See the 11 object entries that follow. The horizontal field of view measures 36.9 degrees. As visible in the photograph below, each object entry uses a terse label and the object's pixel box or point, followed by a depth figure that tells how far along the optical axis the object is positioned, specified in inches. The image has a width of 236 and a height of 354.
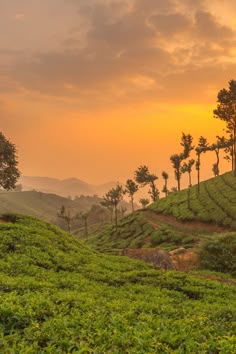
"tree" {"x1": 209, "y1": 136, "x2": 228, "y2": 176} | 4562.0
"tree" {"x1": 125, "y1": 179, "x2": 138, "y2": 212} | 5354.3
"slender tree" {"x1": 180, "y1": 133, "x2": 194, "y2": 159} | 4874.5
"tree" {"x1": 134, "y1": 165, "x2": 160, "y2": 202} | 5516.7
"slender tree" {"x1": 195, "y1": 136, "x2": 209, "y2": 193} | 4355.3
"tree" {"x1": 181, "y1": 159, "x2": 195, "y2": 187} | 5295.3
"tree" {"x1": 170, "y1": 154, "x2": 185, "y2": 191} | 5060.0
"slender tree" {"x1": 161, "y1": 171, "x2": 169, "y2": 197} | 5493.1
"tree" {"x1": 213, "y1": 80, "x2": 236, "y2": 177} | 4040.4
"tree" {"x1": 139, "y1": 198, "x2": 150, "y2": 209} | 6168.3
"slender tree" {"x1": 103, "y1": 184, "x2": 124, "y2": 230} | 4734.3
